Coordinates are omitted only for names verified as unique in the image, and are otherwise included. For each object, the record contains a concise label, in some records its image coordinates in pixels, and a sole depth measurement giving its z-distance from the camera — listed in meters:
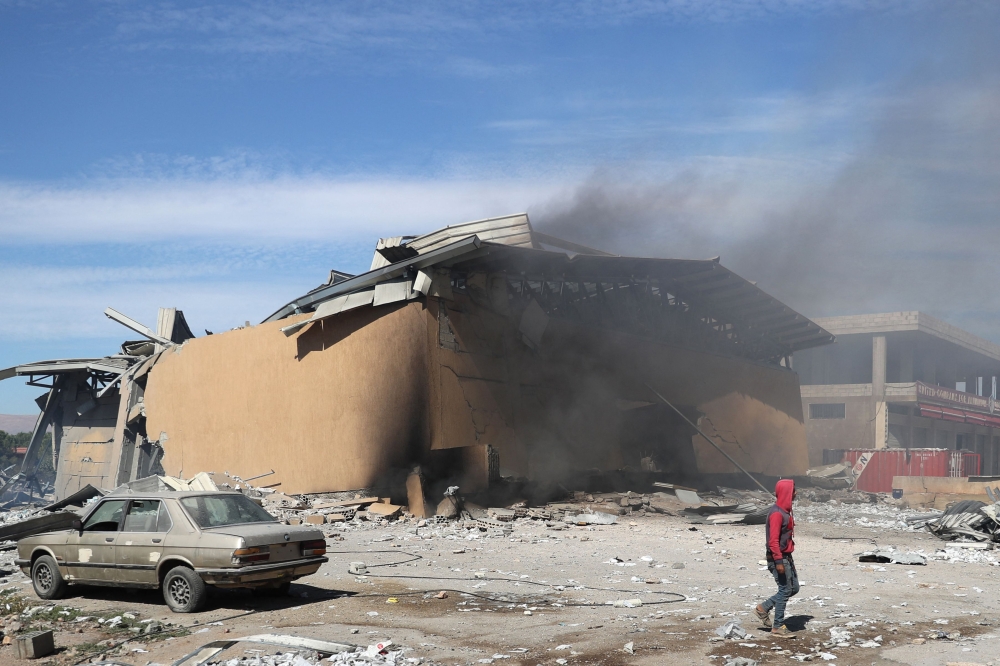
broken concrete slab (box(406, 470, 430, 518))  16.47
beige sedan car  8.04
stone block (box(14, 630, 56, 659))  6.87
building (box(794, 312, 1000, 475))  50.38
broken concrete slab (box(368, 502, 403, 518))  16.03
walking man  6.77
